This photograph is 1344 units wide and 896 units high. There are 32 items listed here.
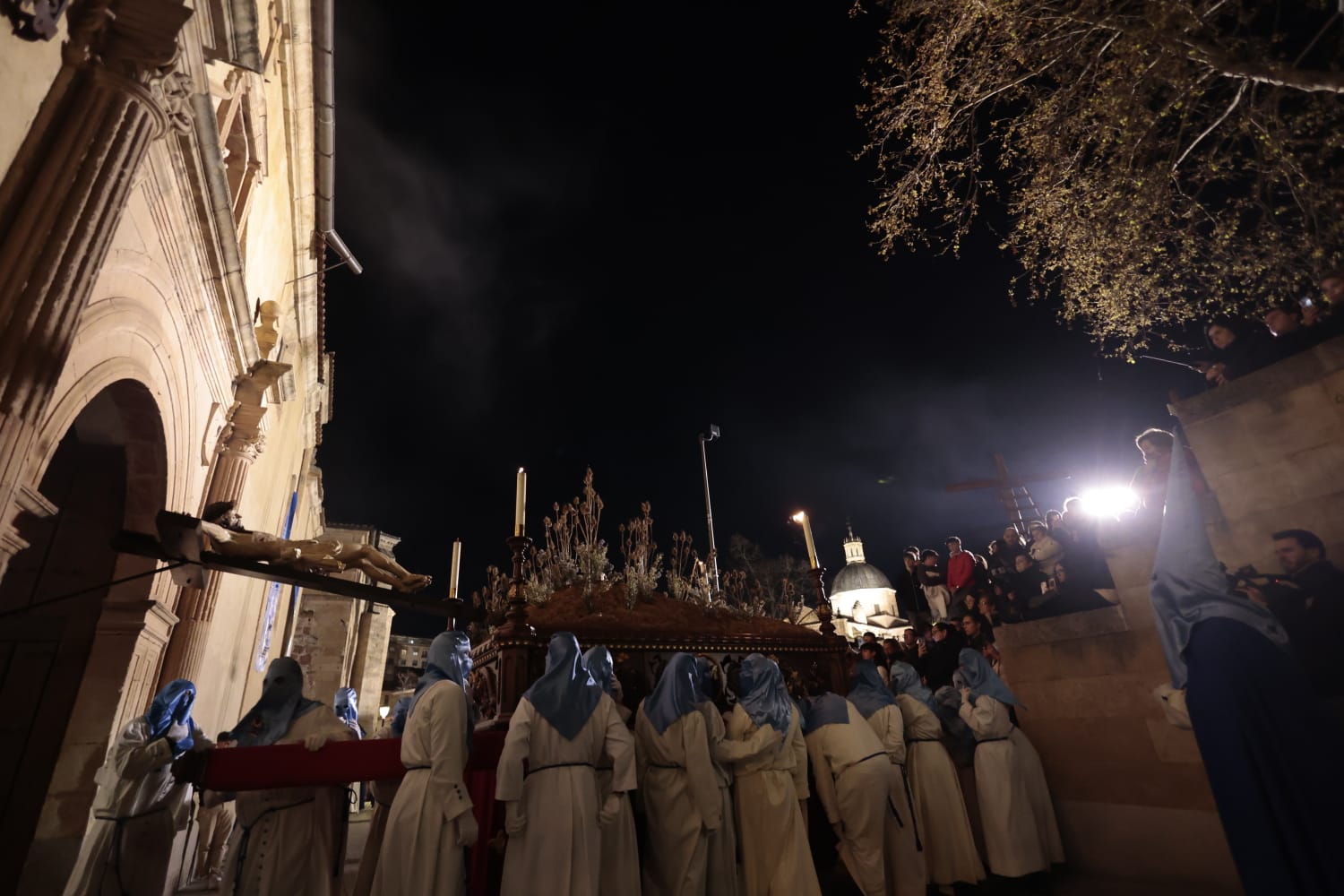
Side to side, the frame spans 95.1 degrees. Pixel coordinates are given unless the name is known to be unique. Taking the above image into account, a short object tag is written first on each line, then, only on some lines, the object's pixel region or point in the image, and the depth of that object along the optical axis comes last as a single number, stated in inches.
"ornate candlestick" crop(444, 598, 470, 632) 190.7
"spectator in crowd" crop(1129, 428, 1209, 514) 259.3
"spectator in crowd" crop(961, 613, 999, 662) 309.6
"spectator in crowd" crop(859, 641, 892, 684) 346.3
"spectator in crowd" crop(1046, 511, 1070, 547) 335.6
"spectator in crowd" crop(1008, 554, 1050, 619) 315.6
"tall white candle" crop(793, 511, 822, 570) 268.6
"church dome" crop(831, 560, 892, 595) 1311.5
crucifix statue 161.3
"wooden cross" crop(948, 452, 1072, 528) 938.1
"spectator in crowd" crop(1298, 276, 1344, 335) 213.2
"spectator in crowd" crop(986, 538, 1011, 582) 371.7
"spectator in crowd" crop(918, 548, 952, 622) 428.5
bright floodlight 346.9
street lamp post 427.7
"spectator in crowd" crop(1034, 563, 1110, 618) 267.0
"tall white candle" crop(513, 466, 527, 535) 215.6
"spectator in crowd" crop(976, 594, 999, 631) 318.0
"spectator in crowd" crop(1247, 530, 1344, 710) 172.6
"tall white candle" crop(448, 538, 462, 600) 261.3
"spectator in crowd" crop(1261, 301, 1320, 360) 218.2
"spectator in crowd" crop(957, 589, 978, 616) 337.1
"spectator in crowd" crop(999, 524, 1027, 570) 373.7
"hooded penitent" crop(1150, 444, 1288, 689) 115.9
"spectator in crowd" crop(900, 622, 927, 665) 350.0
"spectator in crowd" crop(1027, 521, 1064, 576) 325.7
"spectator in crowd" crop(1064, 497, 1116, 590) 275.7
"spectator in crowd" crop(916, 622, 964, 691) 313.1
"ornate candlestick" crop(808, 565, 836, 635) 282.4
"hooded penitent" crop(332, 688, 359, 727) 304.2
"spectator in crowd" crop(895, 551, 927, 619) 462.9
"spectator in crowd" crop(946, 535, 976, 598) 393.1
